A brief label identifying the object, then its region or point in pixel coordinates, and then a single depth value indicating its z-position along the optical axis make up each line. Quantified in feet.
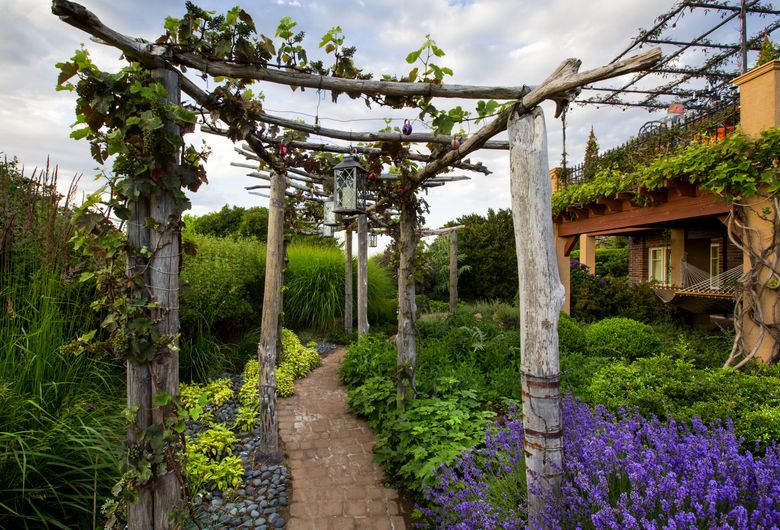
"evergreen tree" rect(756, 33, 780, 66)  17.42
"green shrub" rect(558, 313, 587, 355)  19.36
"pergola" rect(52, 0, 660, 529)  5.99
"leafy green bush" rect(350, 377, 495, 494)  9.04
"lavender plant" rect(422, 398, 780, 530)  4.71
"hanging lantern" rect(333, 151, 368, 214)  11.07
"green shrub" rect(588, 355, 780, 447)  9.07
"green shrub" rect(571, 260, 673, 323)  26.45
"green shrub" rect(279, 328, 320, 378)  18.39
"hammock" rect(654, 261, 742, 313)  21.33
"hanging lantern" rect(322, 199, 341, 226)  19.36
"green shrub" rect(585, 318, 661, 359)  17.51
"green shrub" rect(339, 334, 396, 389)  16.35
